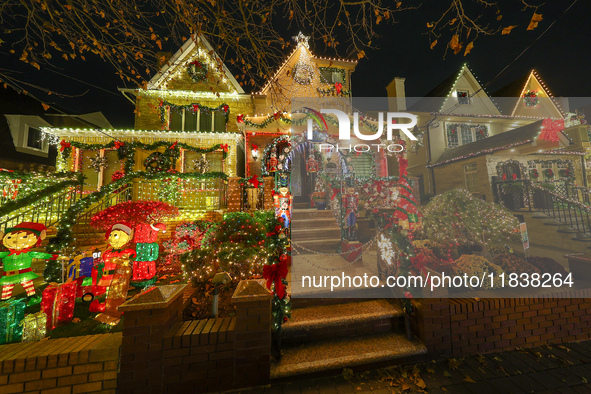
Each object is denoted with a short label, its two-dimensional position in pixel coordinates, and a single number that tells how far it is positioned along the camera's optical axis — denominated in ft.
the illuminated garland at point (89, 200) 17.88
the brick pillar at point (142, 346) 7.10
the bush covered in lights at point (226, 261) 14.46
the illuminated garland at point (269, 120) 31.95
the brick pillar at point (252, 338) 7.75
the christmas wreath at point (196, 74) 39.06
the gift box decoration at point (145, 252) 12.08
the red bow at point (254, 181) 26.58
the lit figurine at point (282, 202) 23.38
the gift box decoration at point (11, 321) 7.50
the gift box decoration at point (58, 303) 8.88
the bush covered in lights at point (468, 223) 13.73
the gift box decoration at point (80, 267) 11.18
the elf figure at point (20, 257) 10.70
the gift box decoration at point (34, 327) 7.89
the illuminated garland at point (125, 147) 33.22
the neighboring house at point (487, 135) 24.11
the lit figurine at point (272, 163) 35.42
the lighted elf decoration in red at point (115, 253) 10.93
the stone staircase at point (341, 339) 8.40
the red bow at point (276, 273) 8.71
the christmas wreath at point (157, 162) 35.63
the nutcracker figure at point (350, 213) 20.34
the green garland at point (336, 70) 43.83
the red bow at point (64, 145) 32.83
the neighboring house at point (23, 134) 43.62
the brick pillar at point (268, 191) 27.02
